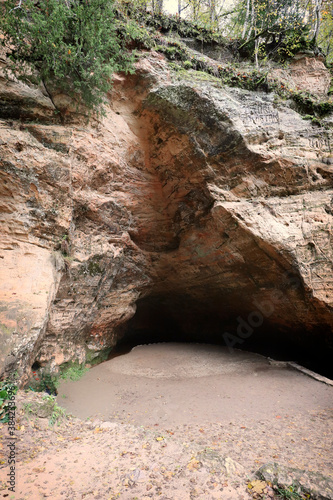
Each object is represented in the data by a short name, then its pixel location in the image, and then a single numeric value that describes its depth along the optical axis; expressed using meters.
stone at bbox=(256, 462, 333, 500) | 2.78
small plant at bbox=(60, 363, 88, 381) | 7.00
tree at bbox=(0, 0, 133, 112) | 5.38
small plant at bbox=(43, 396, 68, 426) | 3.90
